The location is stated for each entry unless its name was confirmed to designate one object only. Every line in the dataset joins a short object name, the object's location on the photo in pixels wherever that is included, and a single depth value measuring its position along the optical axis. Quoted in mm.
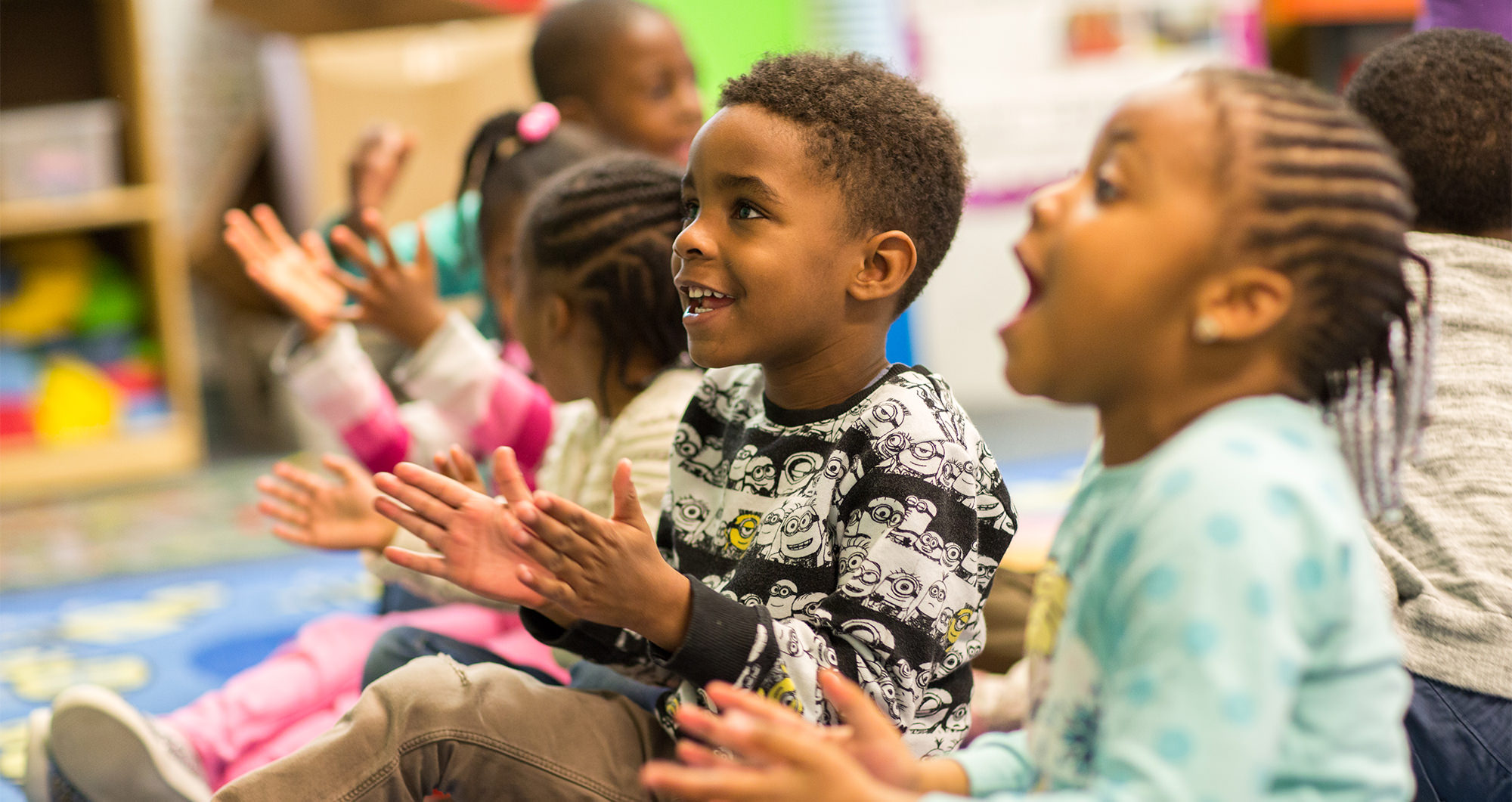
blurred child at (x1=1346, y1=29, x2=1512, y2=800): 2014
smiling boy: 1936
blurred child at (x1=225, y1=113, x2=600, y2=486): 2491
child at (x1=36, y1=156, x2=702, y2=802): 2203
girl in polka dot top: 1726
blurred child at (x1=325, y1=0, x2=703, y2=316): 2903
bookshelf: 4713
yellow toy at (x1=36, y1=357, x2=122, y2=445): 4753
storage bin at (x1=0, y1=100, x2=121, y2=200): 4734
